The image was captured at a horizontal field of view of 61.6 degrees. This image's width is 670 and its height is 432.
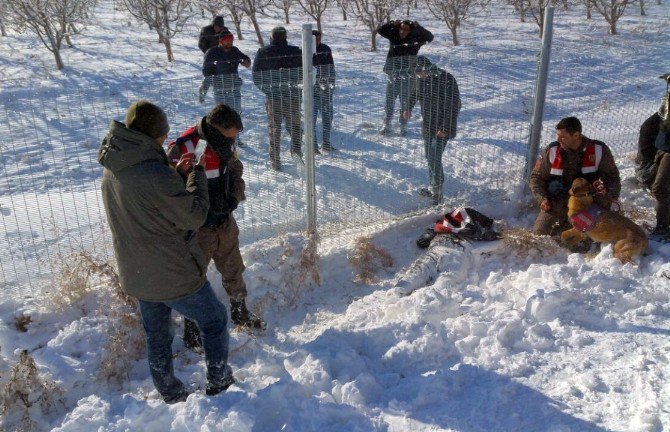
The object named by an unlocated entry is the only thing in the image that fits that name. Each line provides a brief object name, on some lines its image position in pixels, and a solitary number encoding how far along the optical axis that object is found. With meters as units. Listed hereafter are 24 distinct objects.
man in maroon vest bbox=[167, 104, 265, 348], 3.57
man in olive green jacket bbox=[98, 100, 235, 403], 2.83
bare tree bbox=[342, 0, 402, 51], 17.64
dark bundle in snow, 5.17
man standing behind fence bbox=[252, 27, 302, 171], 4.93
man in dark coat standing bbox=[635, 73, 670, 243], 5.01
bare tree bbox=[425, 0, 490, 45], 17.59
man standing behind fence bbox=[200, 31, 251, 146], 7.87
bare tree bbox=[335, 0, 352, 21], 21.86
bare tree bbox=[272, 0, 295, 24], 20.45
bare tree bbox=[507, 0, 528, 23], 20.93
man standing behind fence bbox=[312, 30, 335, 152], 5.24
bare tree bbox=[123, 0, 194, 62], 15.97
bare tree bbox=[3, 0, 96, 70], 14.88
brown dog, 4.59
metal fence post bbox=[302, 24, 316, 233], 4.54
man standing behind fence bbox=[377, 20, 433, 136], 5.49
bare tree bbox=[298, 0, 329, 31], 18.44
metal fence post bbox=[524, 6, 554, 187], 5.47
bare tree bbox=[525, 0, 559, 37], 18.22
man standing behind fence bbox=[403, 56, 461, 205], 5.61
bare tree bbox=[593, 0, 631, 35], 17.98
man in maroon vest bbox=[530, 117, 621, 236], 4.93
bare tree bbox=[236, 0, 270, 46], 17.45
